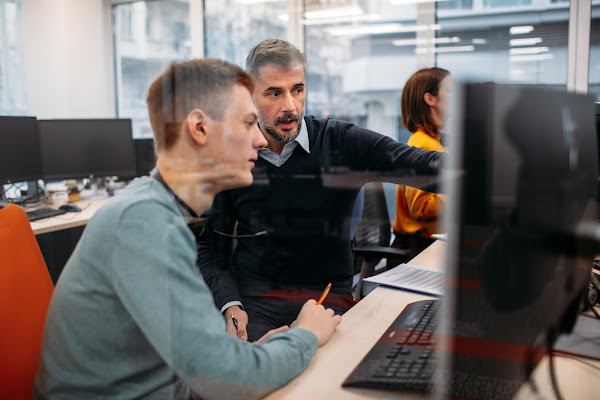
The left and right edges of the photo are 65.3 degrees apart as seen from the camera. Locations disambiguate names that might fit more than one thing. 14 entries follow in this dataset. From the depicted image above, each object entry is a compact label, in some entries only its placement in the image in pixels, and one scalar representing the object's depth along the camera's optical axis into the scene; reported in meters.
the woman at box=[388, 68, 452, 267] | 1.37
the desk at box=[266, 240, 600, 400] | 0.63
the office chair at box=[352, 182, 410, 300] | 1.62
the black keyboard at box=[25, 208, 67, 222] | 2.32
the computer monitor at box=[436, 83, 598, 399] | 0.48
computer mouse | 2.49
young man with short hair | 0.66
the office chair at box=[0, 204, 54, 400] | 0.82
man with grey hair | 1.10
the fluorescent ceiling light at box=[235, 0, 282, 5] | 2.04
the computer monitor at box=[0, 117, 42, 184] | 2.54
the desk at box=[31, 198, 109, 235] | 2.07
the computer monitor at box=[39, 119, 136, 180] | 2.83
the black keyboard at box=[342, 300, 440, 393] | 0.70
